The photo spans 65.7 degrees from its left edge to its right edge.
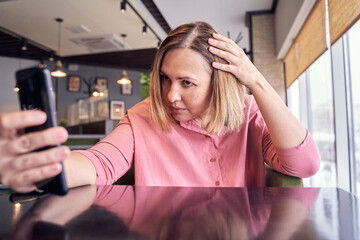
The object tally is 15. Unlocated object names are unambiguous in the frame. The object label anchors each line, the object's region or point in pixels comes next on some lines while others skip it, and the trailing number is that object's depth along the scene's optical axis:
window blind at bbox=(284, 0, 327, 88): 2.79
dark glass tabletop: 0.38
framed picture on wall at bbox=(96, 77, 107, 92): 8.33
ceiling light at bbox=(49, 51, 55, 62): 6.77
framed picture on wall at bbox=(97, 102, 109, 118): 8.49
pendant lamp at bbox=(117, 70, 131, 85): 6.76
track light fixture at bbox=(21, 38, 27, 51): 5.83
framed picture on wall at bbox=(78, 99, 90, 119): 8.16
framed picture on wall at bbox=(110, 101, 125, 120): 8.56
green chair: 0.99
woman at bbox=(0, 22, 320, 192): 0.97
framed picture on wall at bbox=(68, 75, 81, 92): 7.91
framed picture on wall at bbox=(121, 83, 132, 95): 8.77
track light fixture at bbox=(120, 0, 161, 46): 4.22
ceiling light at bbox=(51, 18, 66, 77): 5.87
